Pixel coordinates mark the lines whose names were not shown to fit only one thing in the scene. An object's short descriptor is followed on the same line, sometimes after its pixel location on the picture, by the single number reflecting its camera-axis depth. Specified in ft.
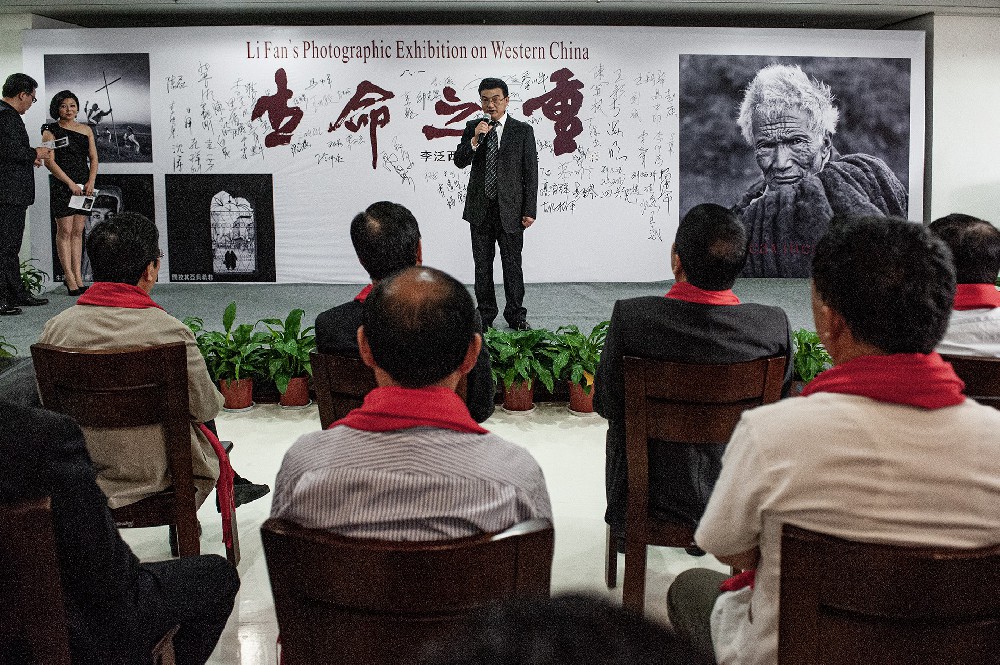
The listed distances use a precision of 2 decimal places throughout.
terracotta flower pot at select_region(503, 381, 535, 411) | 13.06
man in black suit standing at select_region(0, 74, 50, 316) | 17.42
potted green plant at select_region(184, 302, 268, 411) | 13.17
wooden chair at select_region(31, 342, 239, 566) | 6.56
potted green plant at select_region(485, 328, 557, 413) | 12.98
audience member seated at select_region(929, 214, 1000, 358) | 7.04
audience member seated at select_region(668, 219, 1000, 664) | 3.67
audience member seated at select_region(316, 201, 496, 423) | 7.19
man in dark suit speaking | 16.21
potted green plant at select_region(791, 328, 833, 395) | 13.10
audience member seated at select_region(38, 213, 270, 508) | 6.97
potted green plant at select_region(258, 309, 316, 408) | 13.12
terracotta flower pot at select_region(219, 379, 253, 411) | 13.16
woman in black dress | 19.79
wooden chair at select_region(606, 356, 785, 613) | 6.36
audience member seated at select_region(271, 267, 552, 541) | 3.80
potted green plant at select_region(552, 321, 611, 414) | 12.90
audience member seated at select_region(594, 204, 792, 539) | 6.76
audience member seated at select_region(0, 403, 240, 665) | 3.85
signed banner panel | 22.31
